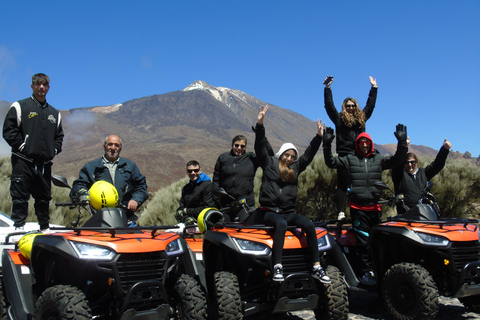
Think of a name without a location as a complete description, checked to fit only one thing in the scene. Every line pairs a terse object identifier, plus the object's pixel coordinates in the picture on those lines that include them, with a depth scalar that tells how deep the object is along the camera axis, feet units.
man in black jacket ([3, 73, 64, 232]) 19.48
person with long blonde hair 22.94
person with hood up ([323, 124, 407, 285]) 19.86
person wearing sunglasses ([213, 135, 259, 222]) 22.04
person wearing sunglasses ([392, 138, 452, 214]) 21.59
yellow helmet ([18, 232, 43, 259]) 15.30
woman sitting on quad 15.15
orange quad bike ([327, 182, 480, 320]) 15.93
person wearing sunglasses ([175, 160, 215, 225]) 24.07
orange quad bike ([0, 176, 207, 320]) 12.77
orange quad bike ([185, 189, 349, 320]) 14.89
